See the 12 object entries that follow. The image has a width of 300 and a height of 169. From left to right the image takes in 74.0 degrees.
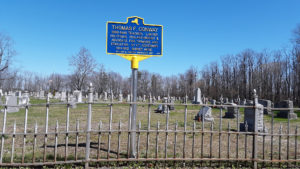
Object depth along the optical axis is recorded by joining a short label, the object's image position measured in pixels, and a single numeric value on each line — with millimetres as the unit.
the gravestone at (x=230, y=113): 16281
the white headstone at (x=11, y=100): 14359
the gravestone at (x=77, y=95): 23473
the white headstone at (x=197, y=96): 27136
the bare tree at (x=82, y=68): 37094
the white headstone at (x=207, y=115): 12961
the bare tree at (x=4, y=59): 40488
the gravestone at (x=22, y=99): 20269
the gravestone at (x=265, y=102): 16125
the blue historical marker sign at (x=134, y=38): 5383
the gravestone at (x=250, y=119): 9767
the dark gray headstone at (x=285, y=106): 16500
